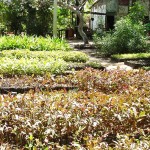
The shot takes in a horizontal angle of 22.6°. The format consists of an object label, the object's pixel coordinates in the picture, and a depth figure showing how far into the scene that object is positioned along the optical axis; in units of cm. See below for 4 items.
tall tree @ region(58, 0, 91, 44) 2025
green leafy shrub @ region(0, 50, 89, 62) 1262
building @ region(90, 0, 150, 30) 2845
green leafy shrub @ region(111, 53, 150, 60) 1494
